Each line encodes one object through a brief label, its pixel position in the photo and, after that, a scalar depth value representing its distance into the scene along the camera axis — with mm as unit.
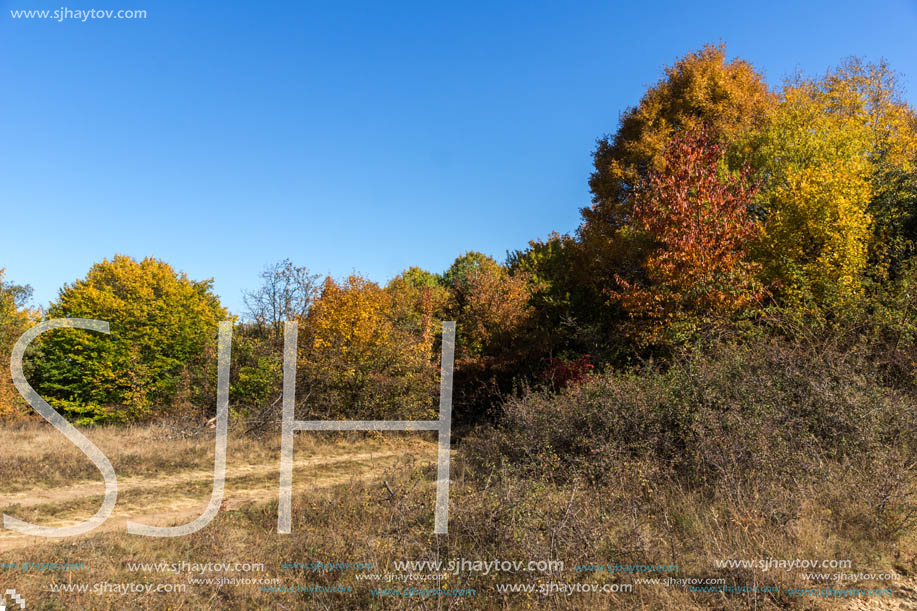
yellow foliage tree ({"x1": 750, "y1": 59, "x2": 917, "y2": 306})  12242
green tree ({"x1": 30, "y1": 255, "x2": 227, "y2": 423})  25844
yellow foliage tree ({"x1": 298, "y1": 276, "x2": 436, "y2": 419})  17578
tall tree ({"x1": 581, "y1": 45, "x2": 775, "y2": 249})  18578
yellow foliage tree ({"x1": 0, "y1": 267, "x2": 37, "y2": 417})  24656
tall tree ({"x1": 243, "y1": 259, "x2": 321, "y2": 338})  18703
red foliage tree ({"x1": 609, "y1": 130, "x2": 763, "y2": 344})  12219
